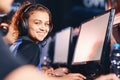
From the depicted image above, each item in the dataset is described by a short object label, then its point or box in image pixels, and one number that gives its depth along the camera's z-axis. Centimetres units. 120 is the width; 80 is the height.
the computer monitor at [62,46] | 204
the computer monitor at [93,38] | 150
